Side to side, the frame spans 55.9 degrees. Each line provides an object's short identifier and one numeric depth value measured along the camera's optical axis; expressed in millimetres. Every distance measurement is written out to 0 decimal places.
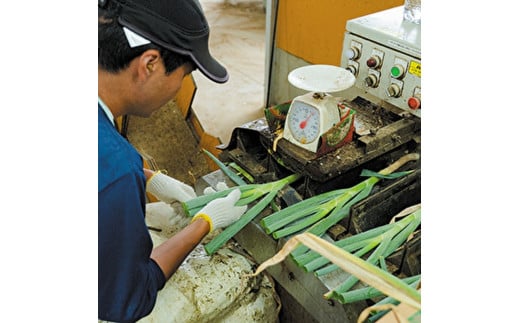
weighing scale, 1465
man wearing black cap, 1100
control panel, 1507
